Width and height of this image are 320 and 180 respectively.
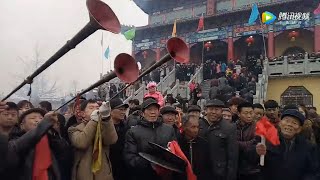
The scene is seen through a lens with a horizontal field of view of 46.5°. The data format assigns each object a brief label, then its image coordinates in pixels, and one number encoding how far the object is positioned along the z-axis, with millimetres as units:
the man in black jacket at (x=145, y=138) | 3578
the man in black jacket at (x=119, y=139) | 3908
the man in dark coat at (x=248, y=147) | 3867
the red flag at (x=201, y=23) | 19109
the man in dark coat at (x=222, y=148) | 3789
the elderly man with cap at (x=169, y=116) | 4484
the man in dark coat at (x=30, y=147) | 2795
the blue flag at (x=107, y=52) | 20172
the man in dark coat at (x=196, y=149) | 3900
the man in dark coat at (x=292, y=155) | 3604
